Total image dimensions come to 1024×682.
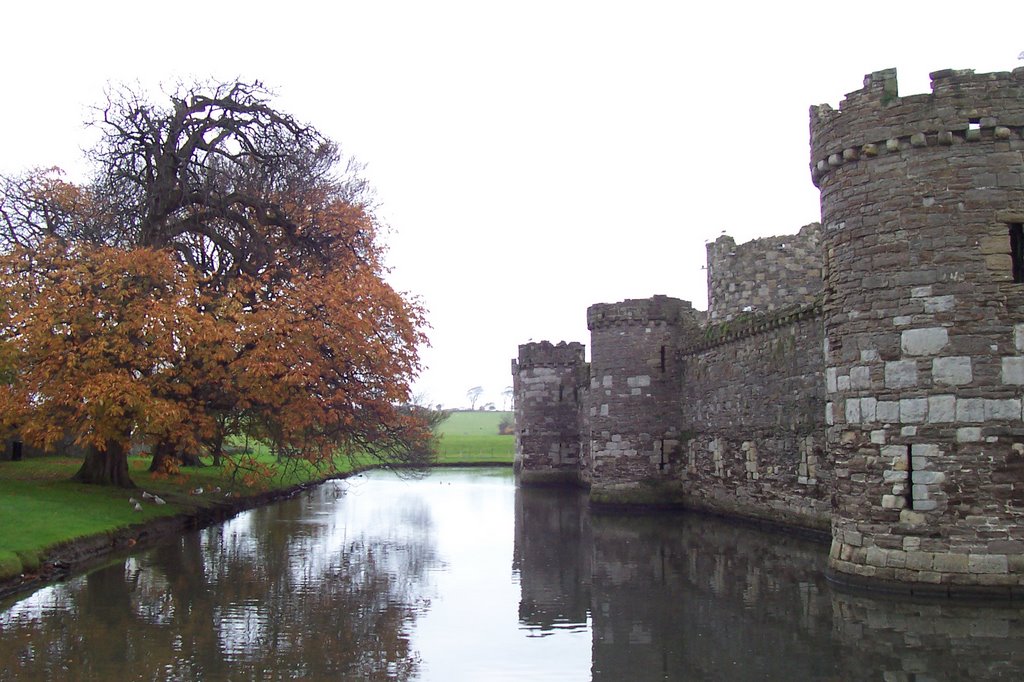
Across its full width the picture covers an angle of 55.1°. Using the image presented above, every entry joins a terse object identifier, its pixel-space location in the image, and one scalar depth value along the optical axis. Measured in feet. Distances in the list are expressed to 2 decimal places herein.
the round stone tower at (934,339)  43.29
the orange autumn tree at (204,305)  71.05
